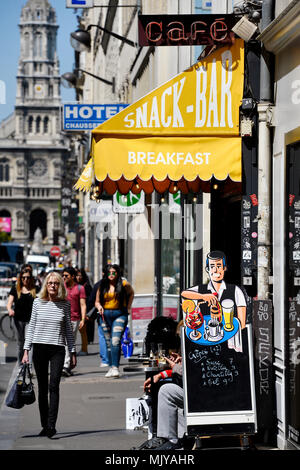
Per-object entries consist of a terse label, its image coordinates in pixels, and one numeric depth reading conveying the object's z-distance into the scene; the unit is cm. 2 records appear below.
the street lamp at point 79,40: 2991
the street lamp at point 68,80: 3611
